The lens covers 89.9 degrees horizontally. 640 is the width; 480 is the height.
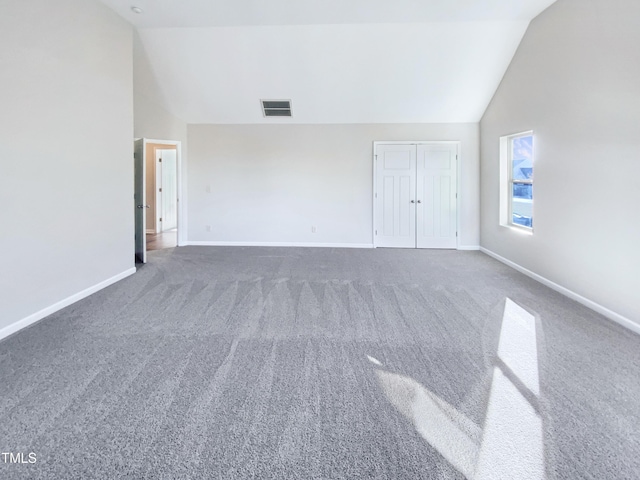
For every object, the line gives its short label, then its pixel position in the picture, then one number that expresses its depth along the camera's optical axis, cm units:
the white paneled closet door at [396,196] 622
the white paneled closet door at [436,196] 617
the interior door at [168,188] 848
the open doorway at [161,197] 766
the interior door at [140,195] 532
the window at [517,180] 465
